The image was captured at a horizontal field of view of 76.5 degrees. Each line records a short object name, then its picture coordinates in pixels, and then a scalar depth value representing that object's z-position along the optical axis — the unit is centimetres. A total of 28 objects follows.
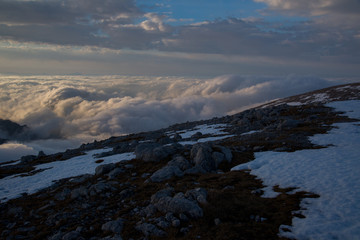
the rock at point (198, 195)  1390
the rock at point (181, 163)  2407
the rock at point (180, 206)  1289
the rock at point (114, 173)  2547
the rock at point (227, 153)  2602
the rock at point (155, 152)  2923
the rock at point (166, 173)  2172
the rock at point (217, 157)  2531
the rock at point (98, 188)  1978
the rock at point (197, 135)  4897
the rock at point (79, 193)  1991
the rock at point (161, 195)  1524
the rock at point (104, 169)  2782
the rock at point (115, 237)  1192
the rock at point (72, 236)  1270
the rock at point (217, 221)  1204
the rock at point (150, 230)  1183
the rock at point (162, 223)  1234
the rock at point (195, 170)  2289
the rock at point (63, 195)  2086
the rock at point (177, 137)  4975
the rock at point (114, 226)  1288
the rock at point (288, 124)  4088
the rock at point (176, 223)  1224
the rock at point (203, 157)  2452
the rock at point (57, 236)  1301
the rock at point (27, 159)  5755
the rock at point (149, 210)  1404
